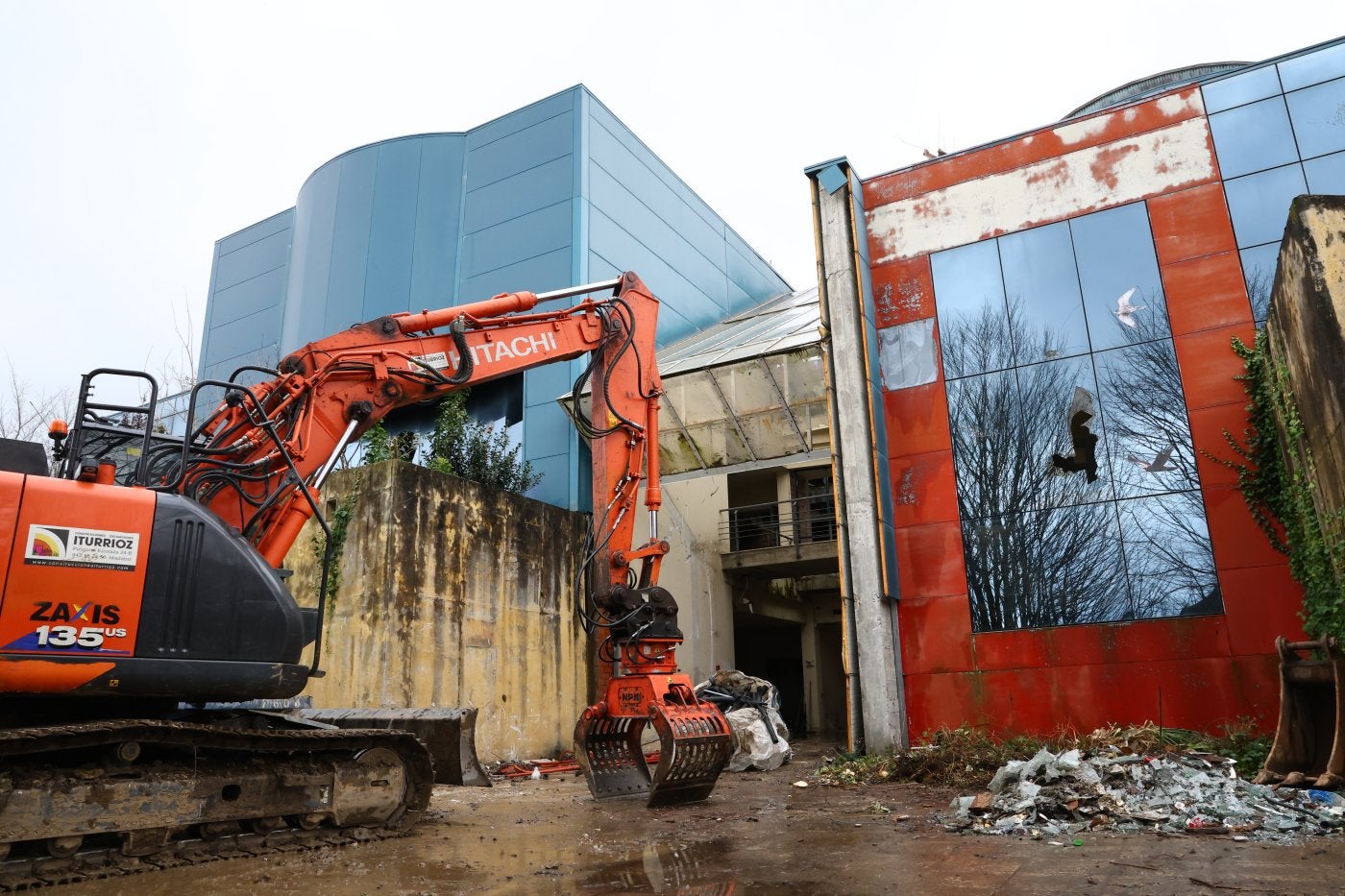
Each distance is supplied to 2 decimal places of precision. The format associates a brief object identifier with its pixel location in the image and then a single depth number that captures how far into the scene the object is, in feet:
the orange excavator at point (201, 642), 18.02
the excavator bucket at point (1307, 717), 25.31
